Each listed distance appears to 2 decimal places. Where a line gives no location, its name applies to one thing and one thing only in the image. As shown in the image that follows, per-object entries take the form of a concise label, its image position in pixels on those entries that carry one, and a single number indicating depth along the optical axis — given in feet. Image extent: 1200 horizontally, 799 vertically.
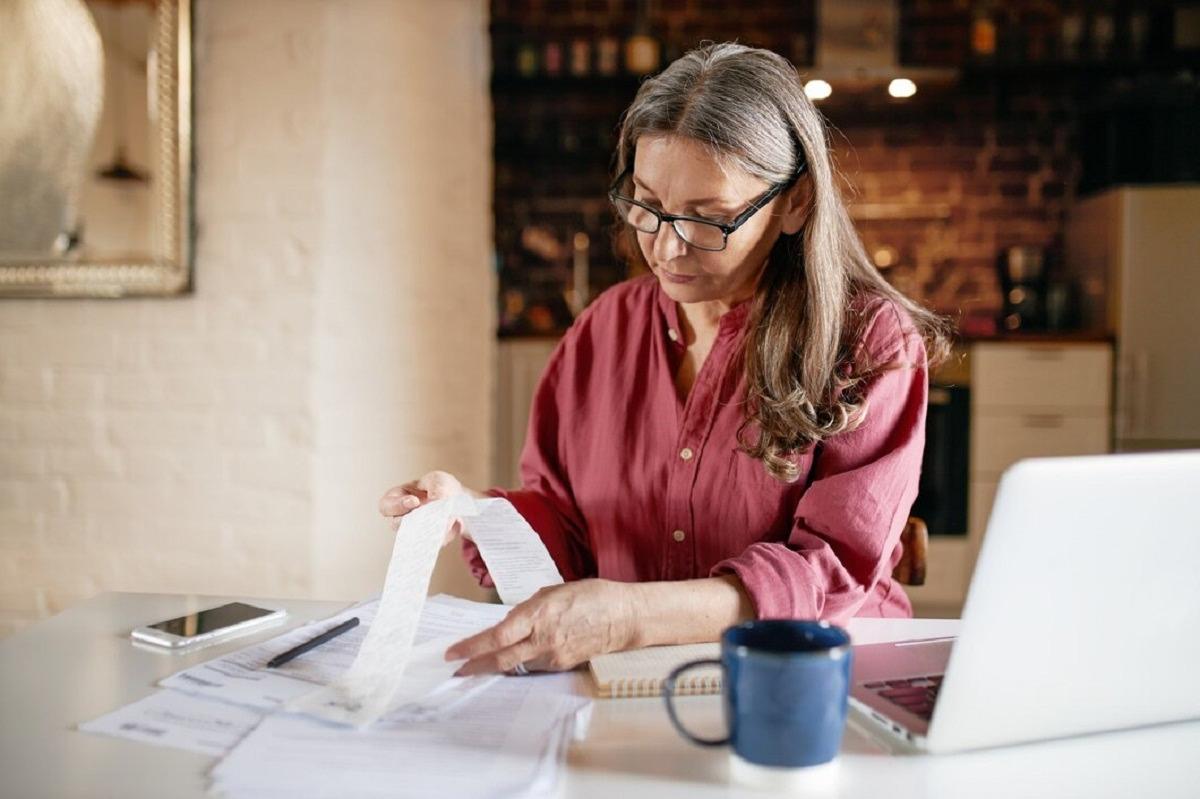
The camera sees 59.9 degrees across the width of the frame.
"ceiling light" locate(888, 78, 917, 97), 12.53
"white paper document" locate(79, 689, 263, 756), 2.60
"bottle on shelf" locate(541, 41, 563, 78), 13.88
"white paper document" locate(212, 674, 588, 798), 2.32
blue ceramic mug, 2.23
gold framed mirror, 7.81
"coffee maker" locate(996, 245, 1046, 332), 13.12
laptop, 2.30
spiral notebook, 2.93
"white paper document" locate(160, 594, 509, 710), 2.96
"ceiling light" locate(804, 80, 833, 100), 12.50
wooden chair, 4.59
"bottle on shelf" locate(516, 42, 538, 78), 13.94
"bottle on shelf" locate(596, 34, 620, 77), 13.80
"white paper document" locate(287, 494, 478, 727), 2.76
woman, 3.88
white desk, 2.35
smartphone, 3.46
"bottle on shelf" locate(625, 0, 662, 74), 13.52
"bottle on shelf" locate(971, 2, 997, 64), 13.47
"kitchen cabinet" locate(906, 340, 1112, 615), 12.05
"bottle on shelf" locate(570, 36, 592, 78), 13.82
